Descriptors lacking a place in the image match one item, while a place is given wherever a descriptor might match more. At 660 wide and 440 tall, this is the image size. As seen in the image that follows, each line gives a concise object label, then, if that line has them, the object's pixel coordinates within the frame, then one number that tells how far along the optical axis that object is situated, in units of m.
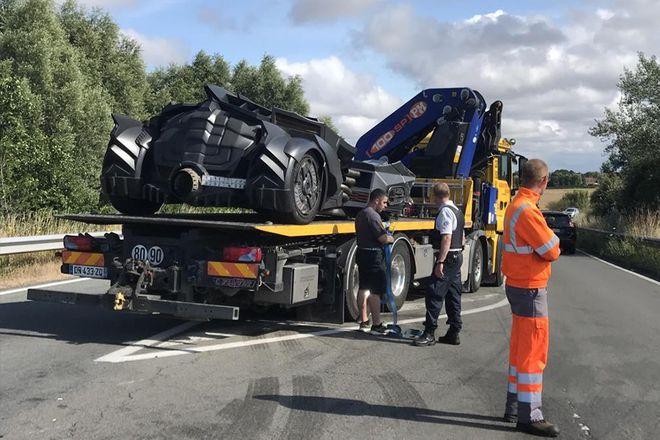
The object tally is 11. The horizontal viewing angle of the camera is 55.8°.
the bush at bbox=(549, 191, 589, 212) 65.31
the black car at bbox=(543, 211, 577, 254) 24.38
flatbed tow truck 6.17
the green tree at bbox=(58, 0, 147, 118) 28.53
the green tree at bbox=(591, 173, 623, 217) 34.81
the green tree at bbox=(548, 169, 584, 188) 115.08
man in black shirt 7.10
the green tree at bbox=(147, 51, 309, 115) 38.34
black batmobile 6.64
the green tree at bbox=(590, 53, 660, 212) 31.39
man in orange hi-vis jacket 4.37
